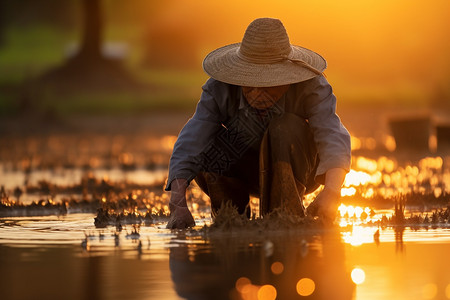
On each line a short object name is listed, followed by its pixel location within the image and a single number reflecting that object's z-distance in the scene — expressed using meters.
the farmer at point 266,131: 13.50
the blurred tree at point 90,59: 70.12
